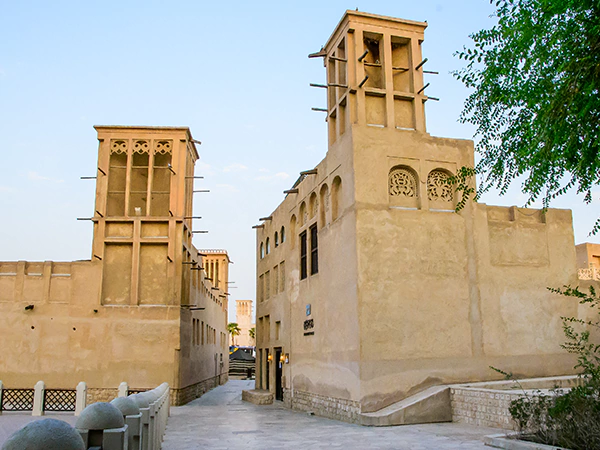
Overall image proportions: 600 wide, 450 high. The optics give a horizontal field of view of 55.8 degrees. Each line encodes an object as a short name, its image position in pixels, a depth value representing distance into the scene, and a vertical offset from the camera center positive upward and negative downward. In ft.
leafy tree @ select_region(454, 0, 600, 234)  24.97 +11.94
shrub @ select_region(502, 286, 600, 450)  26.99 -3.91
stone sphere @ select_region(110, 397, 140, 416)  25.53 -2.76
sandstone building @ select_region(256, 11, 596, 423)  51.67 +7.89
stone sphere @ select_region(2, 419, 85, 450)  13.61 -2.23
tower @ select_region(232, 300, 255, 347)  260.62 +10.07
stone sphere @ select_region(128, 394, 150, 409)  29.09 -2.96
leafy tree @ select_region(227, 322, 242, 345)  255.50 +5.61
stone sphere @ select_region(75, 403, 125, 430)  19.65 -2.54
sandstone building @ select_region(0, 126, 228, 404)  73.61 +6.74
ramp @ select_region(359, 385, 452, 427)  46.91 -5.86
